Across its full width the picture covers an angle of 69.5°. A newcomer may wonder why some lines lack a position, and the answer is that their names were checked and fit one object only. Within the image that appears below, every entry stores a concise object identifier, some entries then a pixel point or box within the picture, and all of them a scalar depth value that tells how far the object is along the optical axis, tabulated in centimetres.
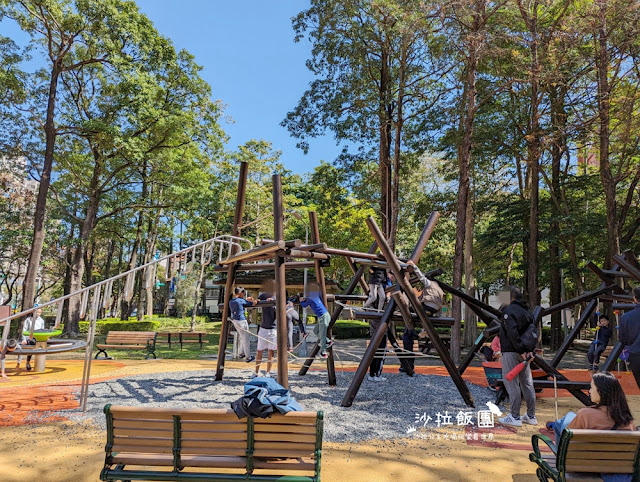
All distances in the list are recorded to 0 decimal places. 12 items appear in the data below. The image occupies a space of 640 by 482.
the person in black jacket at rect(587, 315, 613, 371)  1245
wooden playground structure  770
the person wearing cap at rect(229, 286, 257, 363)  1015
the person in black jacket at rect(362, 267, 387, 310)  981
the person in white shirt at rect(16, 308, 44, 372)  1242
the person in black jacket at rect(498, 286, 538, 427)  709
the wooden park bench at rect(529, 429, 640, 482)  380
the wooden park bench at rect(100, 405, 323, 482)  406
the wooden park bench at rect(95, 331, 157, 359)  1502
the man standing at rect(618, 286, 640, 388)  635
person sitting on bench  400
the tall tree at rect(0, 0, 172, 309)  1989
